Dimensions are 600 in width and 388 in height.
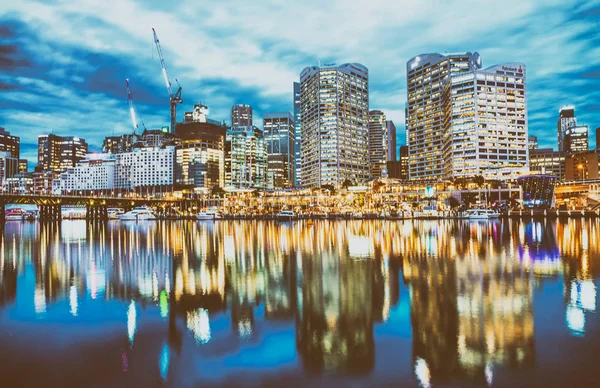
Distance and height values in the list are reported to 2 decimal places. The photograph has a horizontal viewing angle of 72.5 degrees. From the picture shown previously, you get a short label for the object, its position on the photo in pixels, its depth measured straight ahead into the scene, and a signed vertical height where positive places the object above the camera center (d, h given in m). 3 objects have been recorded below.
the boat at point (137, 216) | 144.12 -6.51
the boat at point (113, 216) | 173.94 -8.00
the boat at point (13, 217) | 180.66 -7.60
